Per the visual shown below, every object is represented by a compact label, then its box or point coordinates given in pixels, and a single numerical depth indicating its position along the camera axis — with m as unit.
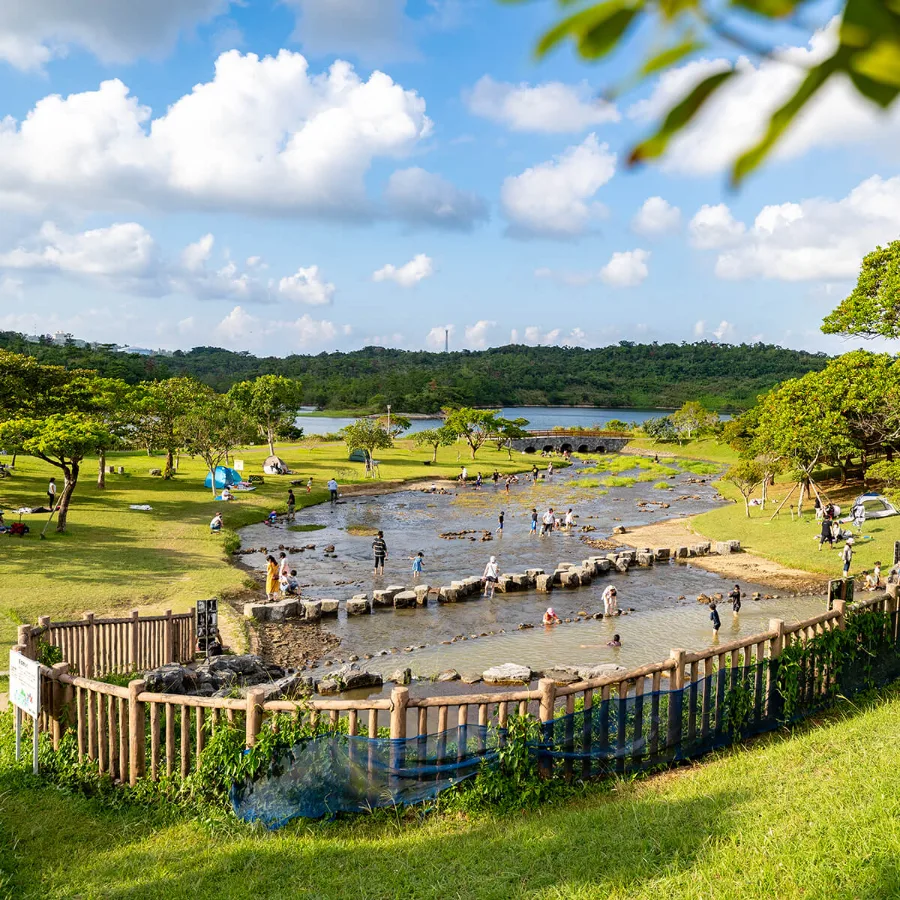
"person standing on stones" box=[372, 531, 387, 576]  26.72
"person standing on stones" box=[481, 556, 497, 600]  24.44
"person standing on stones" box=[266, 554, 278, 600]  22.17
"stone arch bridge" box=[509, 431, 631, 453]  93.69
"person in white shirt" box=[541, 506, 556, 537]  34.91
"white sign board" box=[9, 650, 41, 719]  8.76
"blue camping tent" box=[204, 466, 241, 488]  41.97
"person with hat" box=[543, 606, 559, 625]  20.95
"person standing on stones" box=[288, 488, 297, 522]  37.59
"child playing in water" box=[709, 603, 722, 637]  19.08
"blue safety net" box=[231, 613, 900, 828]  7.89
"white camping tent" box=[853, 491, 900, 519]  31.84
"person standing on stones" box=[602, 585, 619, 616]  21.91
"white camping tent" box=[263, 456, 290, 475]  52.16
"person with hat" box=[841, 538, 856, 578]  24.08
